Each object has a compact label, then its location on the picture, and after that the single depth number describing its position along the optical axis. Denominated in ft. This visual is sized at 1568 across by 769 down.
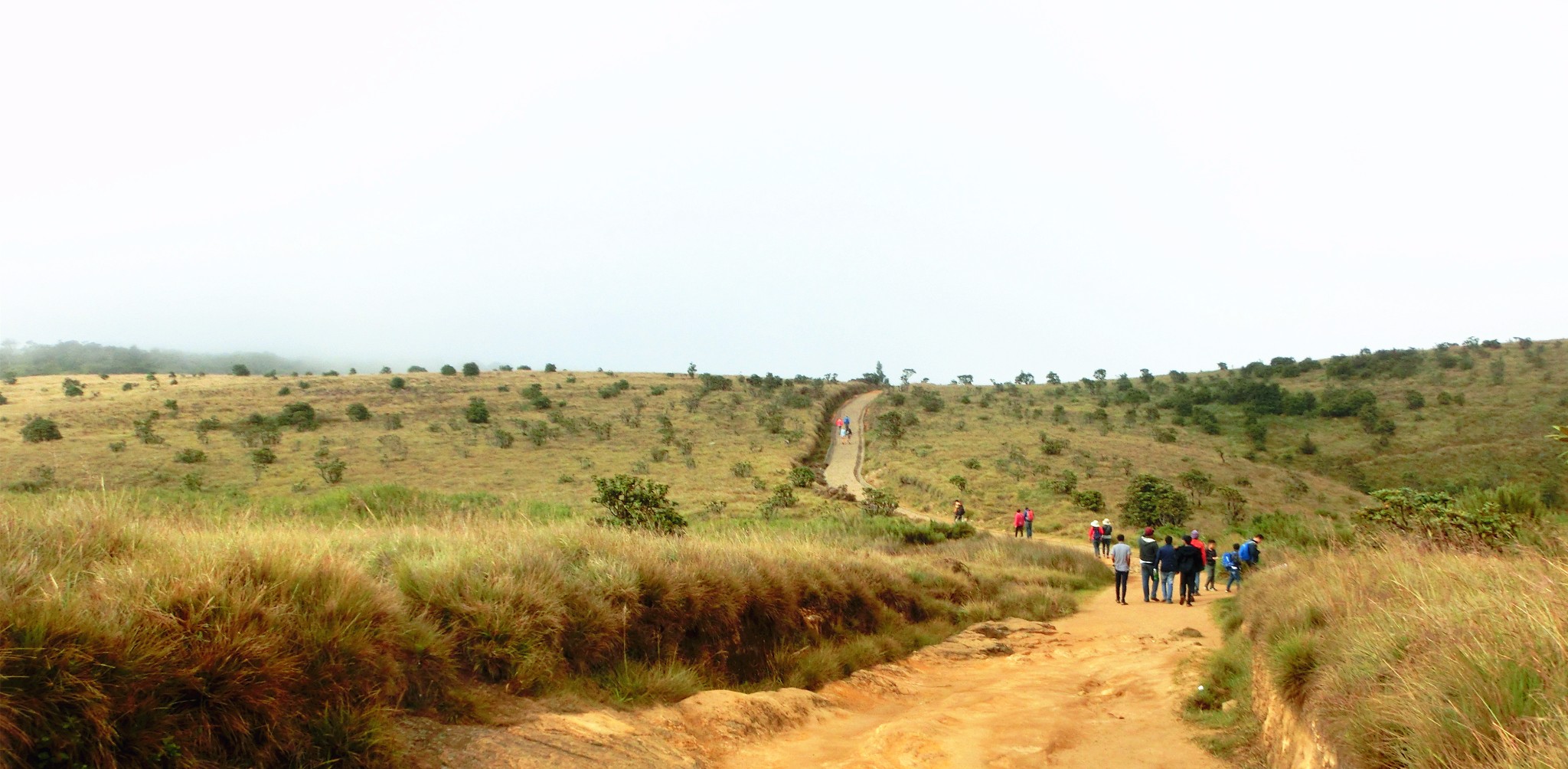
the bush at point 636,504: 55.88
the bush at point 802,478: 136.46
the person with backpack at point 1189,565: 64.75
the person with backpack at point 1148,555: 67.15
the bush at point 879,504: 112.88
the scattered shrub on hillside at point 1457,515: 42.01
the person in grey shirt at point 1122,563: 66.85
